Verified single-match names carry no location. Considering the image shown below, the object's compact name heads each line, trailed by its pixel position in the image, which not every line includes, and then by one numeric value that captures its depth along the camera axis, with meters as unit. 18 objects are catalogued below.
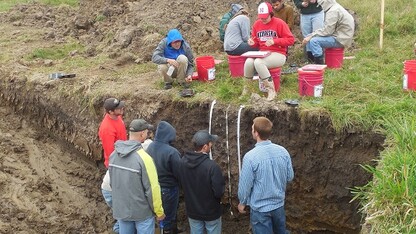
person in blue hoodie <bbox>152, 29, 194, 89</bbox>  8.23
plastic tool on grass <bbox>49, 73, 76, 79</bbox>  9.46
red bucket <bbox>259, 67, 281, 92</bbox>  7.88
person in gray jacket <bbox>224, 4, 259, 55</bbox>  8.75
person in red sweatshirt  7.69
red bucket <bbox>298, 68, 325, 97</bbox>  7.50
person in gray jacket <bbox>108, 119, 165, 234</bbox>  5.58
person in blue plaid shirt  5.41
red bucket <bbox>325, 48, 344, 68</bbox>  8.84
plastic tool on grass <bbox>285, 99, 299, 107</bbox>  7.31
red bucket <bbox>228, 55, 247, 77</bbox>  8.52
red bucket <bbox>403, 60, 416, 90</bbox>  7.26
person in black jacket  5.89
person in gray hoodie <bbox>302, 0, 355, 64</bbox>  8.66
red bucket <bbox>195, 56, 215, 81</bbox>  8.59
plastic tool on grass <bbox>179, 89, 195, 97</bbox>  8.01
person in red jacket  6.64
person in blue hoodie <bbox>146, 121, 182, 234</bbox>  6.30
